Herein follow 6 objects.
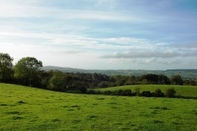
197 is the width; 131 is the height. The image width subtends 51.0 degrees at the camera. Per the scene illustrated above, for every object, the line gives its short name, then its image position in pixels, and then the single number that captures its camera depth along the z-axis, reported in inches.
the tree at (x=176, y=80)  4518.7
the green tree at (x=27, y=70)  2817.4
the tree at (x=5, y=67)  2856.1
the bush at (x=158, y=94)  2620.6
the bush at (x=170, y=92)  2843.8
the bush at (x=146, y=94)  2672.2
